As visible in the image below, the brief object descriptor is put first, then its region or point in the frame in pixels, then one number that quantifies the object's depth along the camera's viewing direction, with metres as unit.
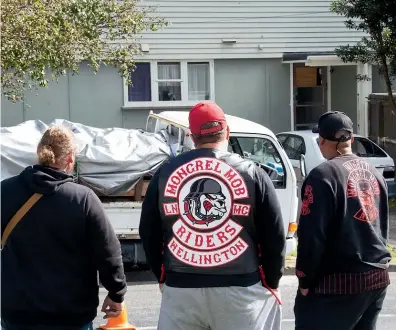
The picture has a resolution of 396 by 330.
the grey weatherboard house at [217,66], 16.77
